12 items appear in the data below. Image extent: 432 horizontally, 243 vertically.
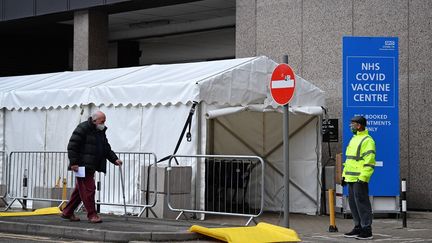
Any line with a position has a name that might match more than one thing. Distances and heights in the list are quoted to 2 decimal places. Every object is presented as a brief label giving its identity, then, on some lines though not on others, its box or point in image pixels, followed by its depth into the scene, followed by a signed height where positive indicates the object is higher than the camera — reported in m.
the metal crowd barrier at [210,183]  15.36 -0.49
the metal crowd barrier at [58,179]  16.36 -0.47
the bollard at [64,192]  16.81 -0.73
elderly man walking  13.37 +0.04
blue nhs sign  16.45 +1.28
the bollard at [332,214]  13.78 -0.93
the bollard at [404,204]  14.66 -0.79
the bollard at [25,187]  17.58 -0.66
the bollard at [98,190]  16.61 -0.77
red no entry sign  12.73 +1.18
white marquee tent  16.16 +0.96
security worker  12.94 -0.24
